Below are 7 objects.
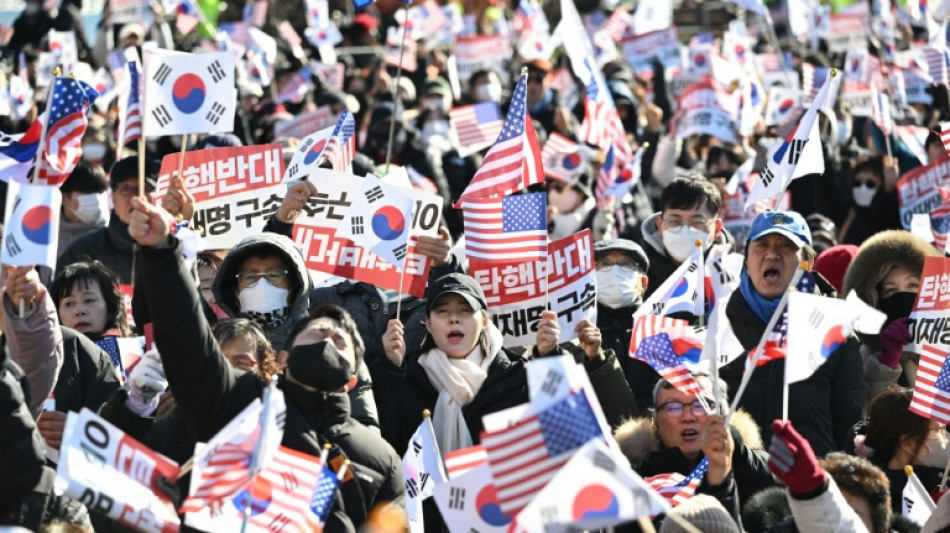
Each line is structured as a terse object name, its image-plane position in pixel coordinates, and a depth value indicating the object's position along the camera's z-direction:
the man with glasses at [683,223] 17.66
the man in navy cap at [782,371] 15.20
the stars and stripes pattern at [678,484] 12.32
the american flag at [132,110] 20.37
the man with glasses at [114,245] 18.58
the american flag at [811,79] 28.15
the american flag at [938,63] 27.59
